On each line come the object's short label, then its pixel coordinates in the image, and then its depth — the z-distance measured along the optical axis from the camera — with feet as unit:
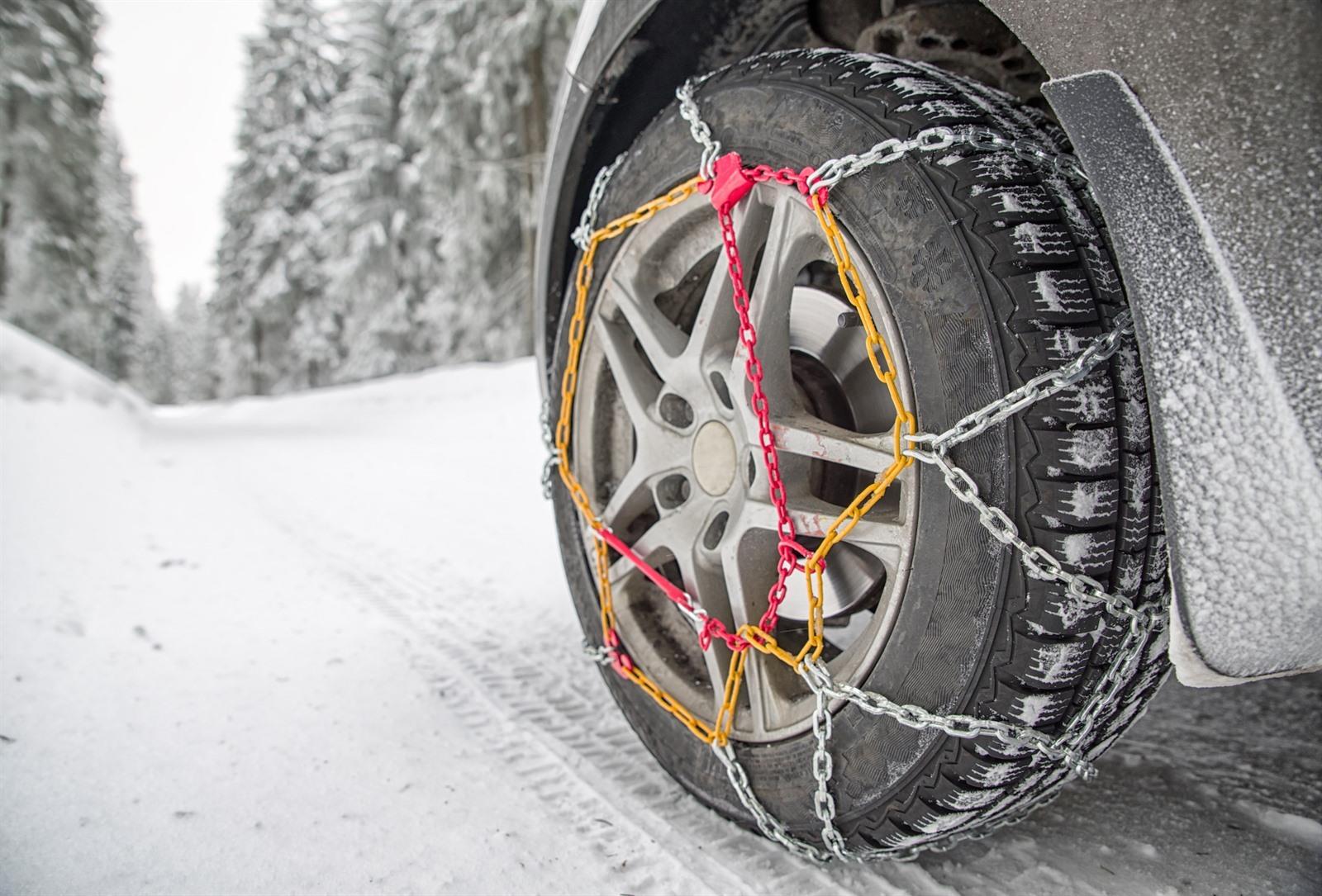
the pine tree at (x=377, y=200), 66.08
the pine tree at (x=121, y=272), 103.81
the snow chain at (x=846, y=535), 3.62
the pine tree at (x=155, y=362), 136.36
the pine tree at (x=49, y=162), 53.31
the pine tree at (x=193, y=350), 130.21
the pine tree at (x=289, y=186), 78.33
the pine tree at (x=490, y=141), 42.32
